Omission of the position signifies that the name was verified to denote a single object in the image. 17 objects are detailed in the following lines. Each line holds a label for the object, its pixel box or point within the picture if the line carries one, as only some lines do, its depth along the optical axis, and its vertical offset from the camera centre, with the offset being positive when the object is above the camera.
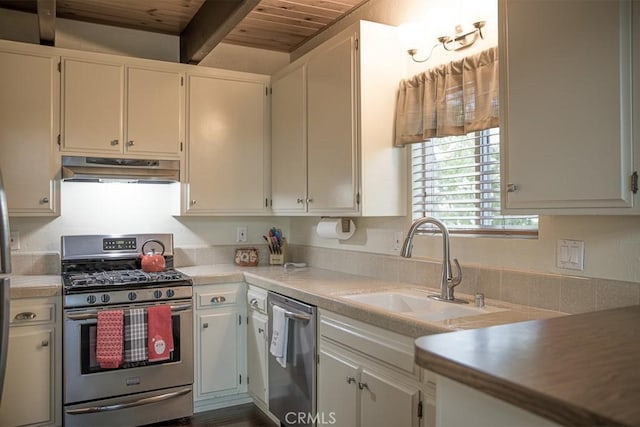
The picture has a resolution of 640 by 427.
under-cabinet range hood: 3.08 +0.29
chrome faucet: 2.21 -0.21
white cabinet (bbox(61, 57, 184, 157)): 3.09 +0.68
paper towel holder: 3.11 -0.06
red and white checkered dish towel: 2.74 -0.68
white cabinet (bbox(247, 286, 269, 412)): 2.98 -0.81
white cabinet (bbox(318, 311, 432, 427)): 1.81 -0.65
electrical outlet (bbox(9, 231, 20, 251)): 3.19 -0.16
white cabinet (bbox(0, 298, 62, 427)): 2.66 -0.81
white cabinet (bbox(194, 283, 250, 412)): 3.13 -0.83
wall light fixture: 2.23 +0.82
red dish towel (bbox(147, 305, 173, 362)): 2.87 -0.68
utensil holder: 3.76 -0.32
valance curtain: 2.13 +0.54
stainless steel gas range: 2.75 -0.75
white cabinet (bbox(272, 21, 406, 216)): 2.65 +0.50
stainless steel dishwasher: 2.44 -0.80
